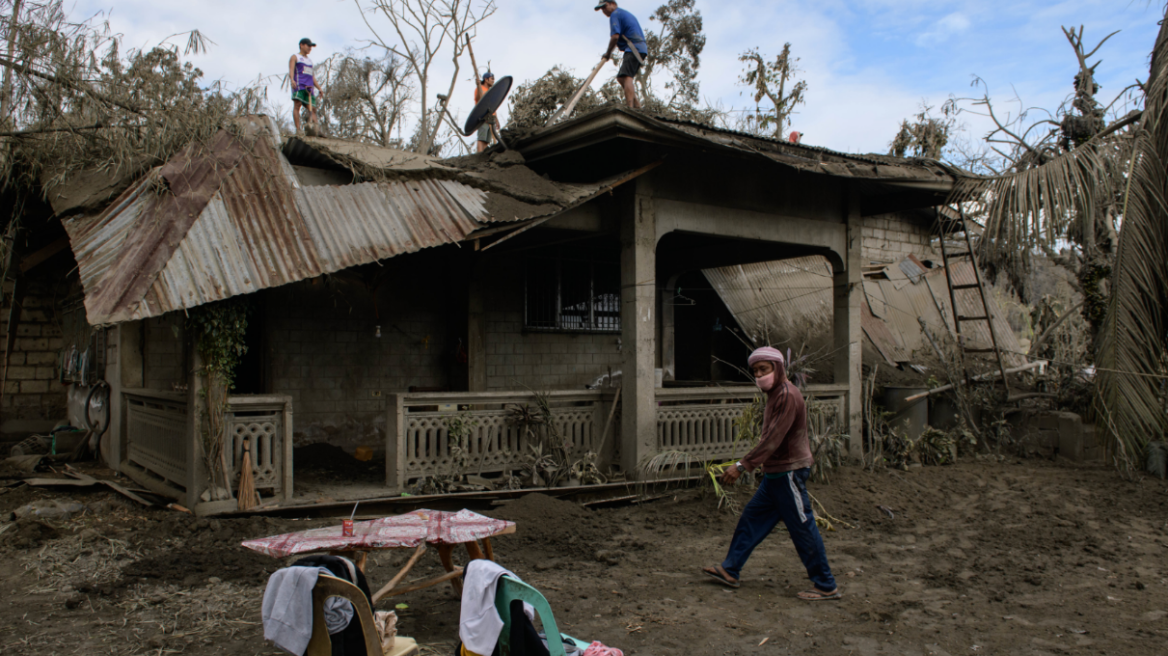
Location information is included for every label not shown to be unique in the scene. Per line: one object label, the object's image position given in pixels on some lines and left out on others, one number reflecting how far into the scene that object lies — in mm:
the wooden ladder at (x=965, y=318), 11289
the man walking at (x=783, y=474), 5426
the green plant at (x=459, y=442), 8055
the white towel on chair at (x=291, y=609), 3227
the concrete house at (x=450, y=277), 7039
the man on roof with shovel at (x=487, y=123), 9934
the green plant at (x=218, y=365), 6840
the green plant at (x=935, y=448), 10695
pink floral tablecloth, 3977
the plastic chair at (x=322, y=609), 3232
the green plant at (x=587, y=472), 8540
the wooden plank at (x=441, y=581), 4680
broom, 6953
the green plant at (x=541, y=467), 8375
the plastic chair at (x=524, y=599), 3102
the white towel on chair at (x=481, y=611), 3121
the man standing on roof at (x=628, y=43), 9508
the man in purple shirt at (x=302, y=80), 11242
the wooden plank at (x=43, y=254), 9734
